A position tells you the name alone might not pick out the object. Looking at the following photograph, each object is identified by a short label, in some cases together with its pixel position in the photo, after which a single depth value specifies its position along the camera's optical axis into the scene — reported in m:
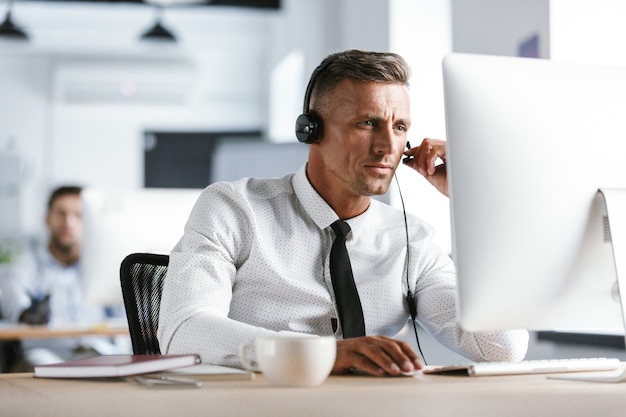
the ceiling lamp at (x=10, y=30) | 8.54
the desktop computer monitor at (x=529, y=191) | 2.01
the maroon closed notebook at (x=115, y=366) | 1.96
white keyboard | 2.13
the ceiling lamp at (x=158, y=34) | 8.69
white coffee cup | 1.91
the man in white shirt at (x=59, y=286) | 5.54
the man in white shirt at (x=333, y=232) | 2.61
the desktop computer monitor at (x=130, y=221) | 3.99
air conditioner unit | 10.52
